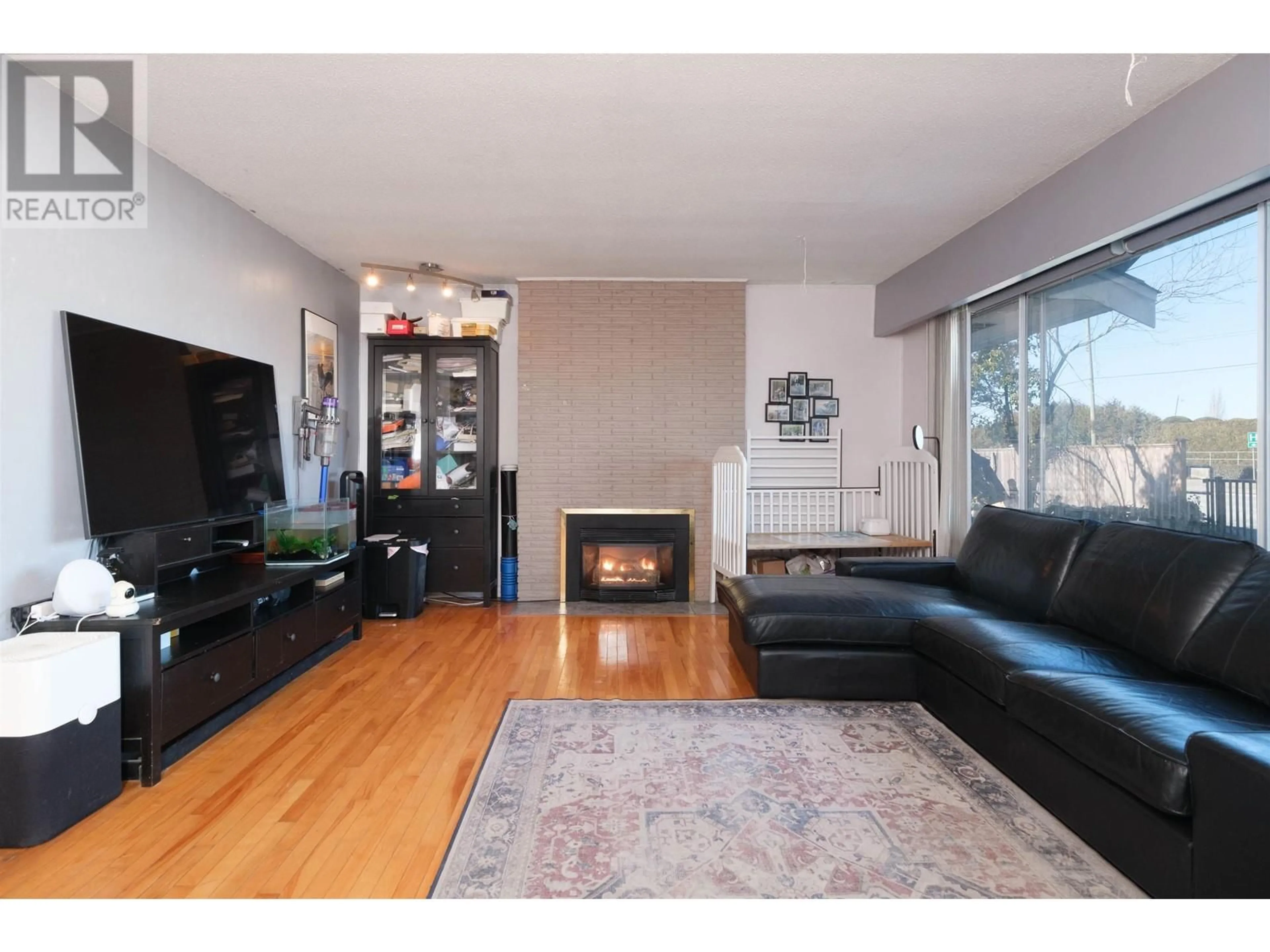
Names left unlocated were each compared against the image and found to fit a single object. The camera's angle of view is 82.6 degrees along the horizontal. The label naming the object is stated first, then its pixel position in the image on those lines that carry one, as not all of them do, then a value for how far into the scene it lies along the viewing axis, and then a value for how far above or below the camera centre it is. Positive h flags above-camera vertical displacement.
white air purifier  2.05 -0.76
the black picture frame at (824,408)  6.08 +0.58
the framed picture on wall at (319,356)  4.95 +0.86
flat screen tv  2.74 +0.21
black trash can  5.09 -0.73
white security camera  2.51 -0.45
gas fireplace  5.75 -0.59
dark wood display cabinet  5.52 +0.17
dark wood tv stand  2.48 -0.73
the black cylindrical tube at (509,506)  5.93 -0.25
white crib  5.96 -0.13
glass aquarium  3.91 -0.32
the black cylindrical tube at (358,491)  5.38 -0.12
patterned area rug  1.87 -1.05
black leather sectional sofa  1.67 -0.64
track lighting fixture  5.27 +1.54
